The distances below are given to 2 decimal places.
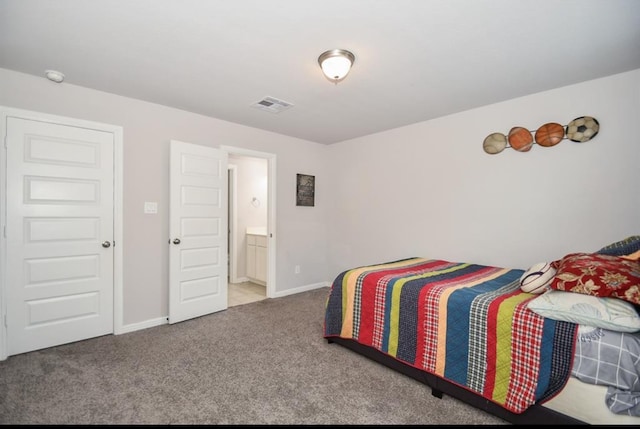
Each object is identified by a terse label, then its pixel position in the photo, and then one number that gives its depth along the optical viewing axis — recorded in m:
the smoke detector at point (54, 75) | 2.45
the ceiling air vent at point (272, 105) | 3.05
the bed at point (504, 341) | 1.49
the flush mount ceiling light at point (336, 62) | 2.11
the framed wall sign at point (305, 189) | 4.56
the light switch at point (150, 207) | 3.15
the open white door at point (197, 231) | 3.26
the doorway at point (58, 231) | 2.46
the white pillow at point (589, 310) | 1.49
